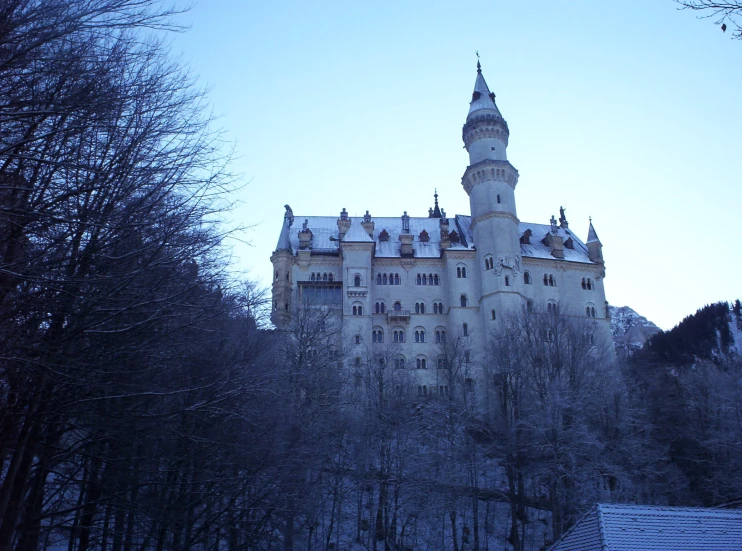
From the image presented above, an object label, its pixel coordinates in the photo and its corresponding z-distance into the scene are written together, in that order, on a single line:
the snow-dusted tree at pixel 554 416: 33.78
